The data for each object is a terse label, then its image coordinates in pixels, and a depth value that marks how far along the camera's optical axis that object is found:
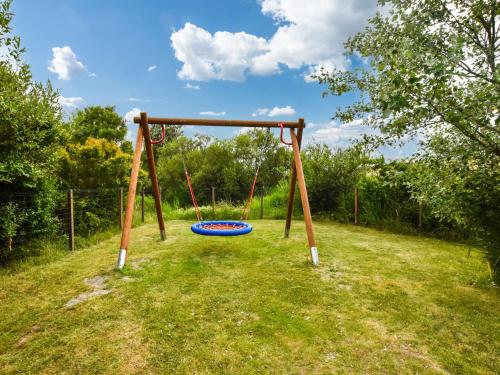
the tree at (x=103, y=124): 13.66
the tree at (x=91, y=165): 7.86
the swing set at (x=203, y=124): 4.77
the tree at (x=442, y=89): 2.88
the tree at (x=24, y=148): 4.60
